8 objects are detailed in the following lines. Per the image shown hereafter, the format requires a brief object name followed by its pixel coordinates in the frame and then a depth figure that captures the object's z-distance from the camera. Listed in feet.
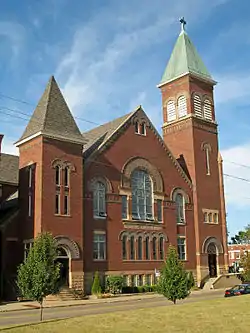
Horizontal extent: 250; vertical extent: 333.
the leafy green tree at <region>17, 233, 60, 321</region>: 72.28
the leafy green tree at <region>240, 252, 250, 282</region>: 150.84
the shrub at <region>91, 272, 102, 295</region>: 136.26
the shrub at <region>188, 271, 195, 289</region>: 84.05
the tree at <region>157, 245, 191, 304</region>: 81.41
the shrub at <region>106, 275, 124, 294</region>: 140.05
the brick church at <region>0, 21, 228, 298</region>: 133.18
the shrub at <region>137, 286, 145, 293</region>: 147.74
